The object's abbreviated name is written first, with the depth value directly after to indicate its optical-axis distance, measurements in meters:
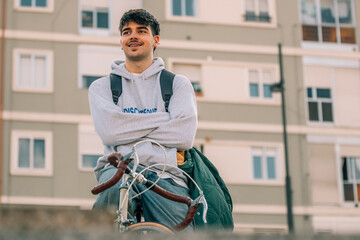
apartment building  39.36
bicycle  4.26
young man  5.00
